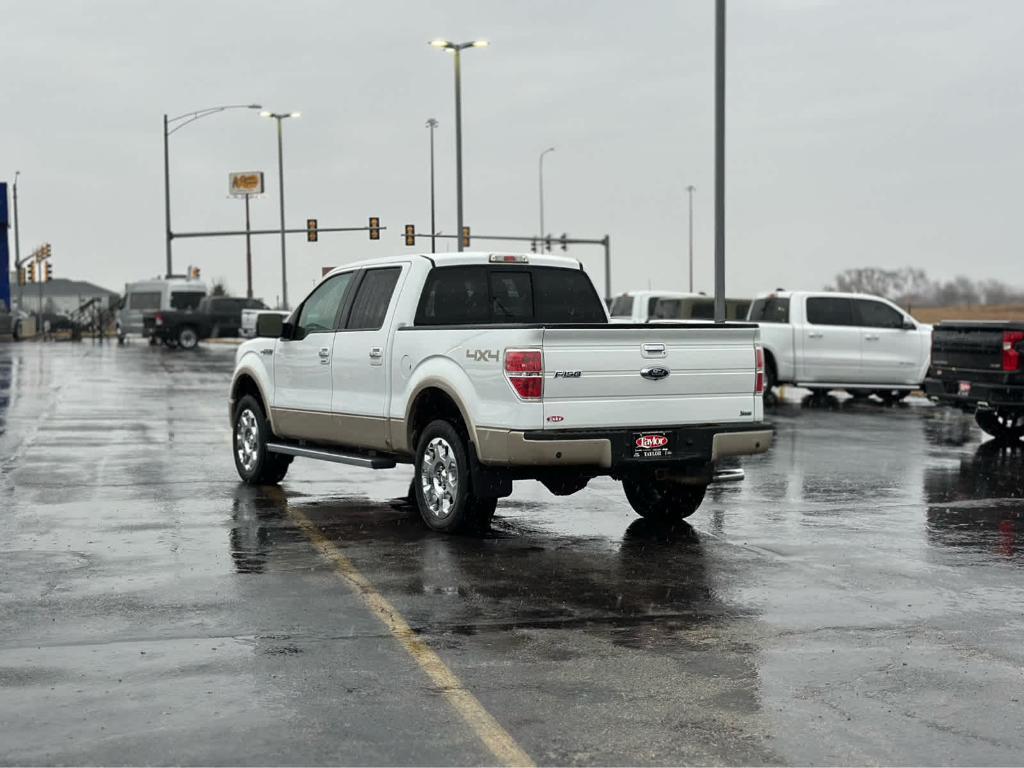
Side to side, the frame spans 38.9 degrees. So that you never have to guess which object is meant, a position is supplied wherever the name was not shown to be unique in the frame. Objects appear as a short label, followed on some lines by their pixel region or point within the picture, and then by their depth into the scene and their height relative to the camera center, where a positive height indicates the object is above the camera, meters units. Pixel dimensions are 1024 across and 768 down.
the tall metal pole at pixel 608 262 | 66.81 +2.66
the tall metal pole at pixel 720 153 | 22.56 +2.62
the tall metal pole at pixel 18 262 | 91.19 +3.89
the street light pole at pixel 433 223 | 62.94 +4.52
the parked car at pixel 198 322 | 56.94 -0.01
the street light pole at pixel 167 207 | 69.75 +5.57
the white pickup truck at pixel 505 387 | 9.84 -0.49
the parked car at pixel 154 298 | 59.47 +1.00
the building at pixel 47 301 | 169.41 +2.76
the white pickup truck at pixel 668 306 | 31.52 +0.28
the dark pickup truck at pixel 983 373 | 17.62 -0.70
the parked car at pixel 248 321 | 54.12 +0.03
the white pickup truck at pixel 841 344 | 26.45 -0.47
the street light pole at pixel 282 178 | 69.06 +6.85
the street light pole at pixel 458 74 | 43.44 +7.38
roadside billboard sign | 129.38 +12.52
